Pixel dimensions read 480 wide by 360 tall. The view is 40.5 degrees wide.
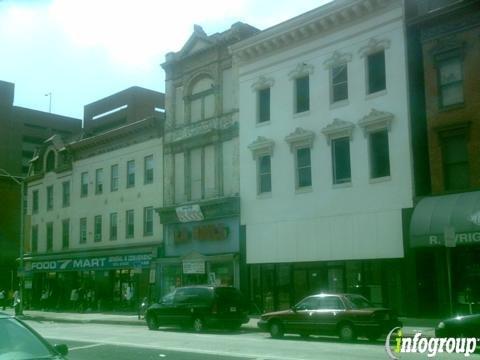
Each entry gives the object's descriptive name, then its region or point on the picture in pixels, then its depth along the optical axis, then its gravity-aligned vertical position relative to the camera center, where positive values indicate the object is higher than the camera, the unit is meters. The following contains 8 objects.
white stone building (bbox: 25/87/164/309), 39.19 +4.19
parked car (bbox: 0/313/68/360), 7.44 -0.77
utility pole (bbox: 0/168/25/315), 39.00 +0.02
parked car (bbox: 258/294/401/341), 19.78 -1.43
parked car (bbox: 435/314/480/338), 15.67 -1.36
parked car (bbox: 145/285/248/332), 25.19 -1.28
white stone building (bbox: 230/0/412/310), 27.00 +5.45
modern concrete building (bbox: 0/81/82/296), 65.06 +19.76
